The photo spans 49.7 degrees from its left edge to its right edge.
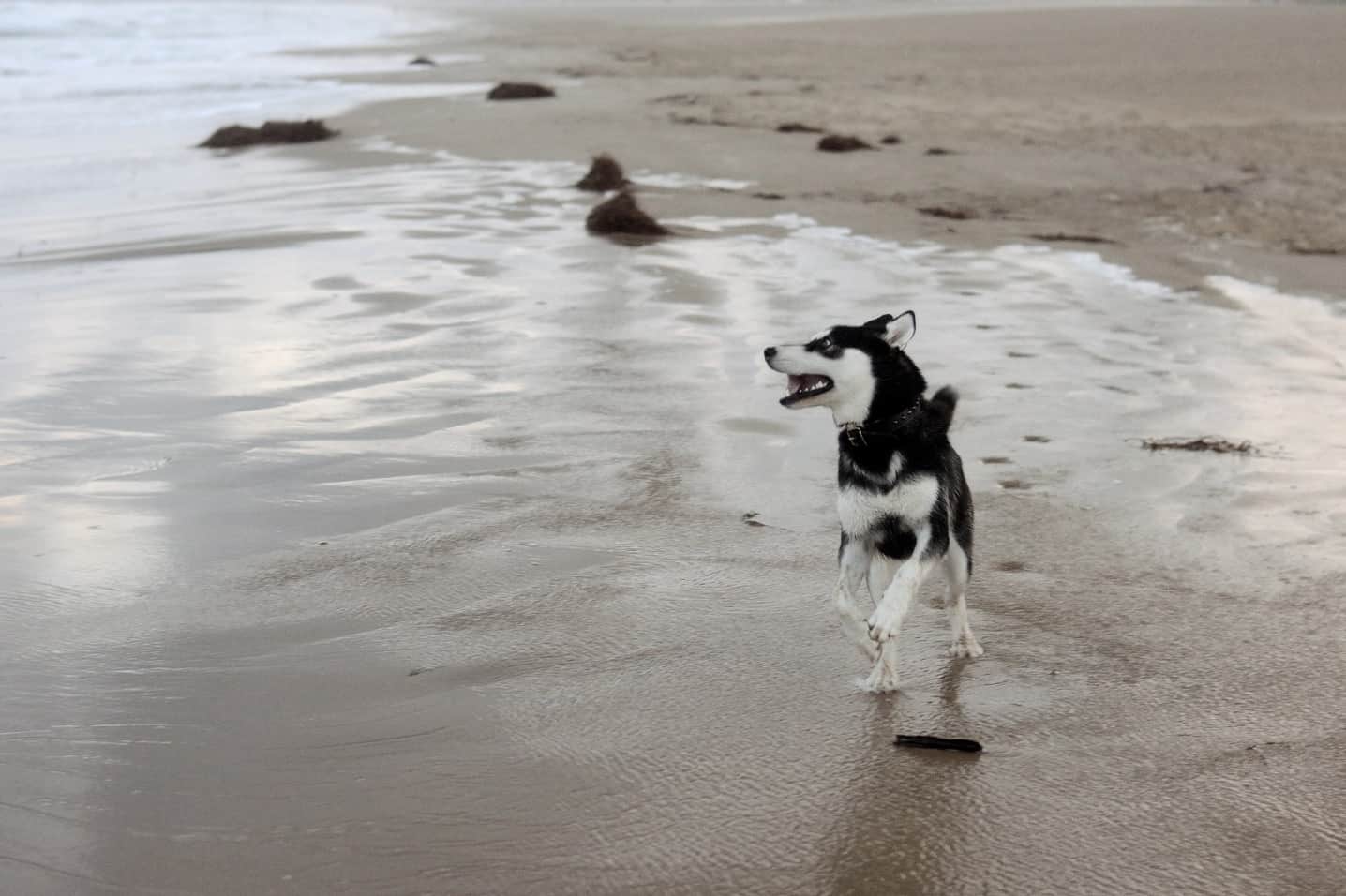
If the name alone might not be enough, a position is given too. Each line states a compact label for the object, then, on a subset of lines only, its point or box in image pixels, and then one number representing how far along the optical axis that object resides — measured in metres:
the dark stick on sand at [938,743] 3.83
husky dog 4.19
